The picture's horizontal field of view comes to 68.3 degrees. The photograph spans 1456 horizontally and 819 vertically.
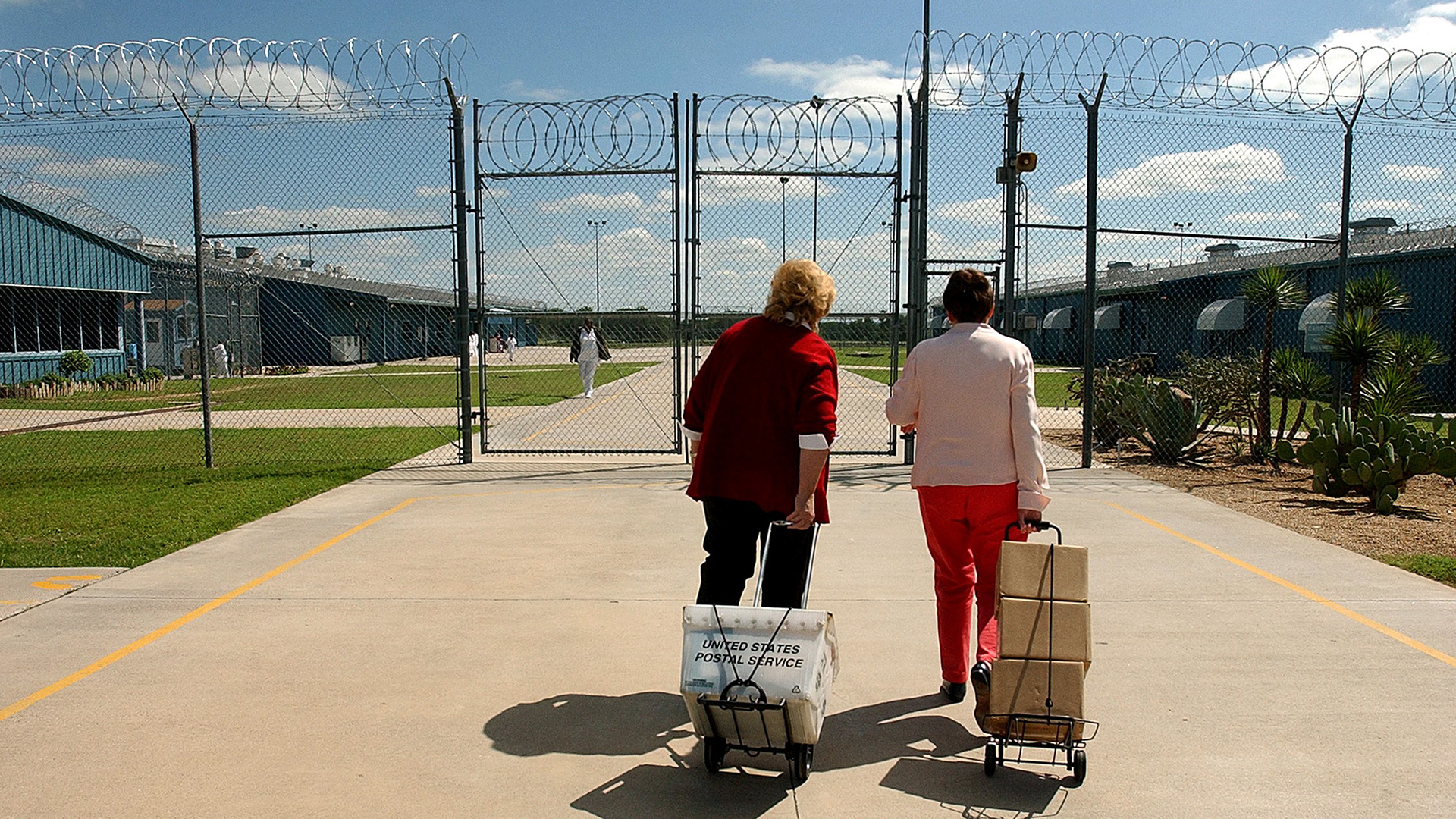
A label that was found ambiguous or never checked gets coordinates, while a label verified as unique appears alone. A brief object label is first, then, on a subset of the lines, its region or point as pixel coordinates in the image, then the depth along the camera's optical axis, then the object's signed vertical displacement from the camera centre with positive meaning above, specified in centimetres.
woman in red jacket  419 -32
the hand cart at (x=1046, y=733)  383 -139
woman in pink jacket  439 -42
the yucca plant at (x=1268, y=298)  1229 +54
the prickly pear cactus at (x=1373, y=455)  930 -98
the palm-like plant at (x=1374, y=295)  1173 +55
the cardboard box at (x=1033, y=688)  384 -123
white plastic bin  362 -108
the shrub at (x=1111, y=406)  1314 -78
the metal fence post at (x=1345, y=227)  1099 +123
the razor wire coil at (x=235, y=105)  1083 +244
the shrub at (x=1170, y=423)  1216 -89
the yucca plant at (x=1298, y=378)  1184 -37
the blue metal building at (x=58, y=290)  2562 +137
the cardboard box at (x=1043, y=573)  390 -83
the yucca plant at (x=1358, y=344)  1121 +1
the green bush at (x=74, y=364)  2678 -52
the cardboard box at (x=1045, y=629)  387 -103
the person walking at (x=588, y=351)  2166 -15
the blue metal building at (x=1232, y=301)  2216 +124
